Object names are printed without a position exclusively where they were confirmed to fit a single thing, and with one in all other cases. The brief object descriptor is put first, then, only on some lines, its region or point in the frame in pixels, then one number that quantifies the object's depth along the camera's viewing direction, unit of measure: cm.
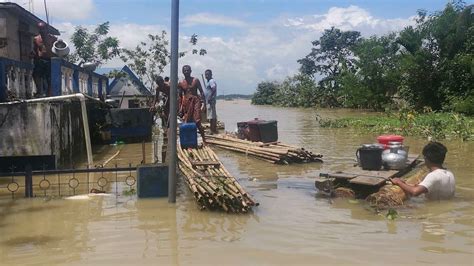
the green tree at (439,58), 2673
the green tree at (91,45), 2253
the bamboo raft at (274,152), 1091
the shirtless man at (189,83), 1109
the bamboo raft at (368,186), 667
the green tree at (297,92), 5194
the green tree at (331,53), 4976
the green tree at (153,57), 2298
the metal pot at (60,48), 1149
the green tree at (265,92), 6879
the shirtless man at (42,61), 1127
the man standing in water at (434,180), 648
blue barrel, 950
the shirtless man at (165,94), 1136
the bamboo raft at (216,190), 627
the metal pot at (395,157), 802
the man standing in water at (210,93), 1404
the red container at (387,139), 846
